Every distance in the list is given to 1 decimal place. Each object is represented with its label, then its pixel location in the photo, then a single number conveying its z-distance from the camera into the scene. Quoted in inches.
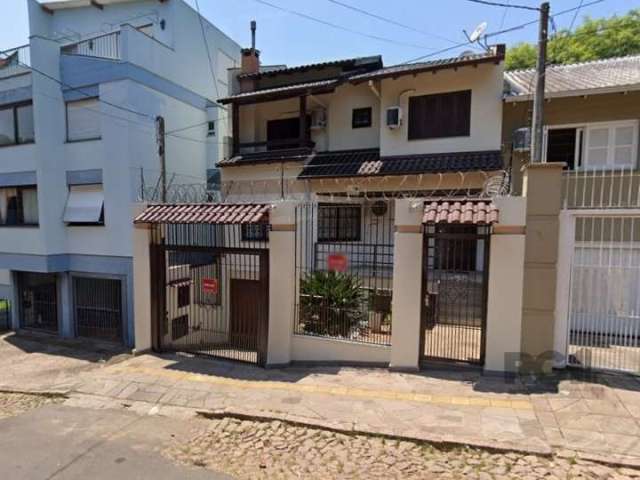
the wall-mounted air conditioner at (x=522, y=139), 386.6
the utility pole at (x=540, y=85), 264.8
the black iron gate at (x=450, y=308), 249.0
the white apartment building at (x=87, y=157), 488.7
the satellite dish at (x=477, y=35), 383.1
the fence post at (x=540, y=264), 220.5
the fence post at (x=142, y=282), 315.3
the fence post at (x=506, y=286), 224.2
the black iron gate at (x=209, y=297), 293.3
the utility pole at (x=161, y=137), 426.9
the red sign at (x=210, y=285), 315.9
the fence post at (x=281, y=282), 268.4
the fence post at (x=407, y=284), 240.5
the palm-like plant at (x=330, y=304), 281.6
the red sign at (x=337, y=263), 282.8
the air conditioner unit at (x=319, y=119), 530.0
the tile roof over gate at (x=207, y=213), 268.1
